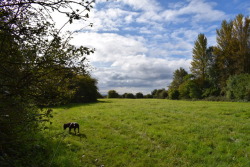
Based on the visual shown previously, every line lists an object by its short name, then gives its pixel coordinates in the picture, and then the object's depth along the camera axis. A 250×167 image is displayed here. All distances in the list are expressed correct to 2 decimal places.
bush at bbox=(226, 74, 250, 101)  31.07
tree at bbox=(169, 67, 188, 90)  63.62
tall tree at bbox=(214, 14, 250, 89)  36.34
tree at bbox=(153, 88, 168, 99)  65.06
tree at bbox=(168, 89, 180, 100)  53.44
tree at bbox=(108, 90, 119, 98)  70.62
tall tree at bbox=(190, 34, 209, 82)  44.56
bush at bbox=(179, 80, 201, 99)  44.16
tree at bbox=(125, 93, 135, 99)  72.07
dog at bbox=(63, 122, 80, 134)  10.08
